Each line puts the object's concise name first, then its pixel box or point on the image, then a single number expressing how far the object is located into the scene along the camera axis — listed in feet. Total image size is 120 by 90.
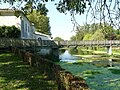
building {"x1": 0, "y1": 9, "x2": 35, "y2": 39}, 47.84
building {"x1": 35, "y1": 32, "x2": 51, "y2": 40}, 82.42
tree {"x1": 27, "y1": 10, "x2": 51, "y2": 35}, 117.09
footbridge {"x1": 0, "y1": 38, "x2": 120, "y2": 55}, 43.15
